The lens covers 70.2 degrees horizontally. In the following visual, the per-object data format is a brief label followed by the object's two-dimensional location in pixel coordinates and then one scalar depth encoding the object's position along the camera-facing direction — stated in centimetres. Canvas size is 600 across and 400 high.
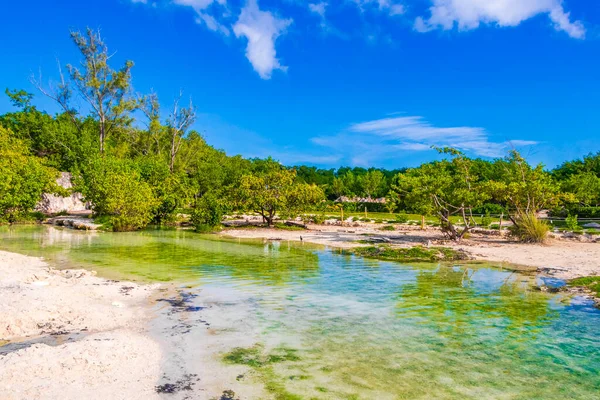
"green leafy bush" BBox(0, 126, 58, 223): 3059
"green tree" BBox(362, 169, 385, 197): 7081
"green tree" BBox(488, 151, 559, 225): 2285
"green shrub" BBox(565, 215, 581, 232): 2895
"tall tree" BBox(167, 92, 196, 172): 5406
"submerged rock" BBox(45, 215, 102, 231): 3020
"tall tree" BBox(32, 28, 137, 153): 4659
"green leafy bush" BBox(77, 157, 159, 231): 3000
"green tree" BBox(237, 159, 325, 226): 3180
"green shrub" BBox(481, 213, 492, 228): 3105
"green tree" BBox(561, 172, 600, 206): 4369
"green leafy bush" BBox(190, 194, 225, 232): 3122
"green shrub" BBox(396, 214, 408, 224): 3662
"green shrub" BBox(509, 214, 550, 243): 2243
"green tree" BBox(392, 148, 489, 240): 2291
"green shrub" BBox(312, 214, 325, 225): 3581
